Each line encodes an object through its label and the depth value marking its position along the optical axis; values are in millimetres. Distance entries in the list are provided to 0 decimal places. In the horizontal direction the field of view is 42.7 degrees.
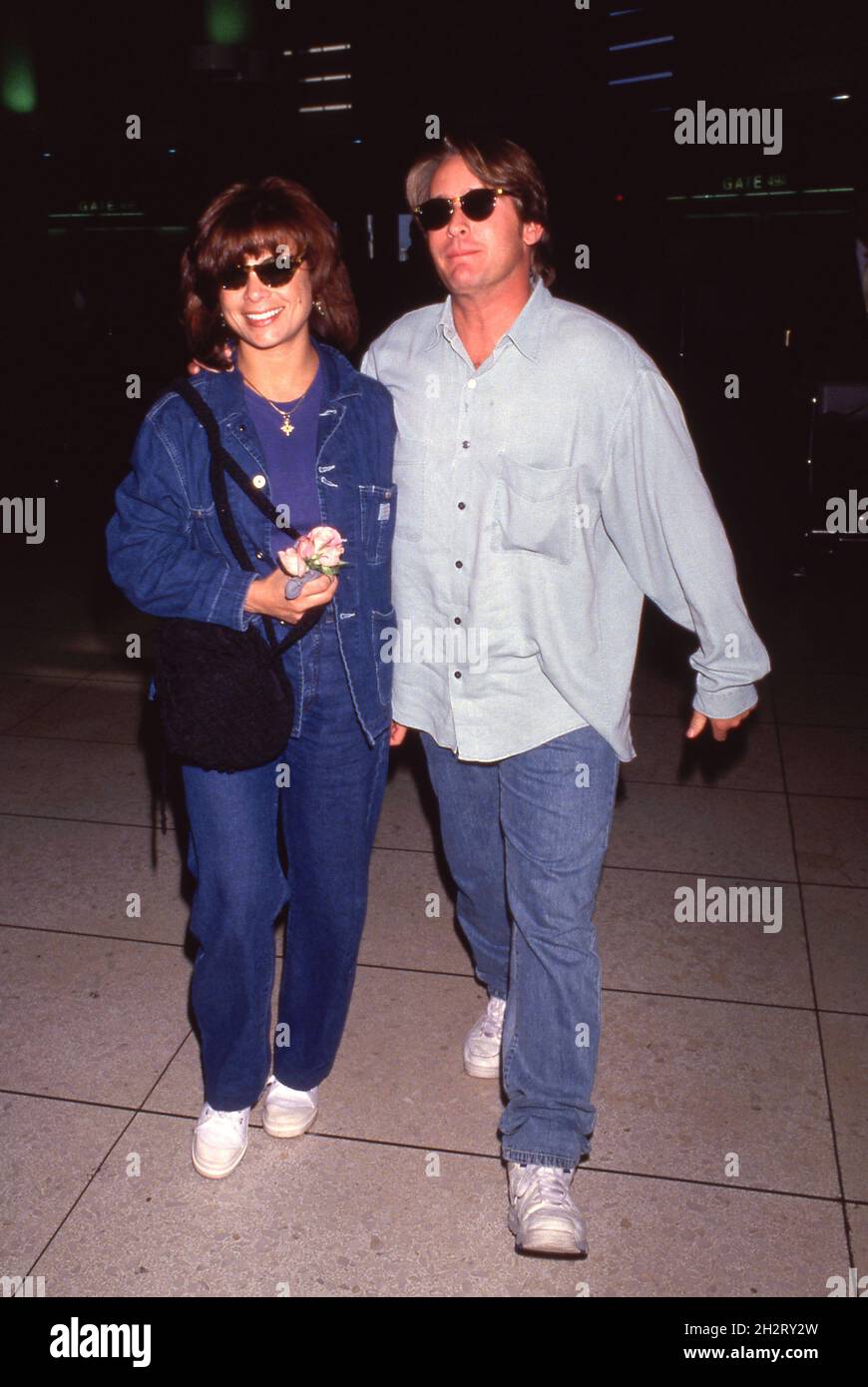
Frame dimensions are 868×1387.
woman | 2043
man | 2133
